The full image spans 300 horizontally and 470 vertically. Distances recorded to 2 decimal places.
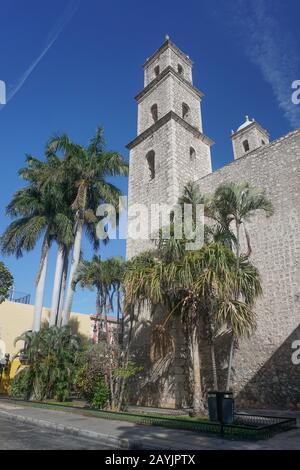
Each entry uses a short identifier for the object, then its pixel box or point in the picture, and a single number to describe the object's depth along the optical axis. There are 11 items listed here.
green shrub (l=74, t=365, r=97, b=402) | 11.17
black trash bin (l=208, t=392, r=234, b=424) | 6.92
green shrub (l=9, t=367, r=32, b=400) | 13.17
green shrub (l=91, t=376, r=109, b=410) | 10.56
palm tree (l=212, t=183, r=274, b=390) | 10.45
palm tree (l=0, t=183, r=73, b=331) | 17.41
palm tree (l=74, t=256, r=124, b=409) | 12.52
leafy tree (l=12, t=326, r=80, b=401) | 12.98
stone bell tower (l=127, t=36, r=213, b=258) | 16.41
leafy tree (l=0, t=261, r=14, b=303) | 19.34
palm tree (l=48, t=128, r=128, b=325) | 17.77
